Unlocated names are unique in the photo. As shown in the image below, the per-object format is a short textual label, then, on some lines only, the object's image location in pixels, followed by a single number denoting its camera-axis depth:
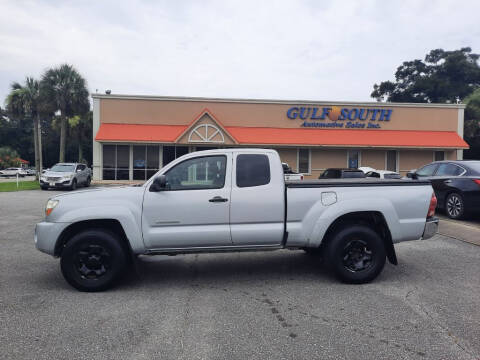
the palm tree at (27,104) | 31.98
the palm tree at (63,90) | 29.67
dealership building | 22.44
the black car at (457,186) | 9.05
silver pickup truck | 4.59
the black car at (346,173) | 12.74
